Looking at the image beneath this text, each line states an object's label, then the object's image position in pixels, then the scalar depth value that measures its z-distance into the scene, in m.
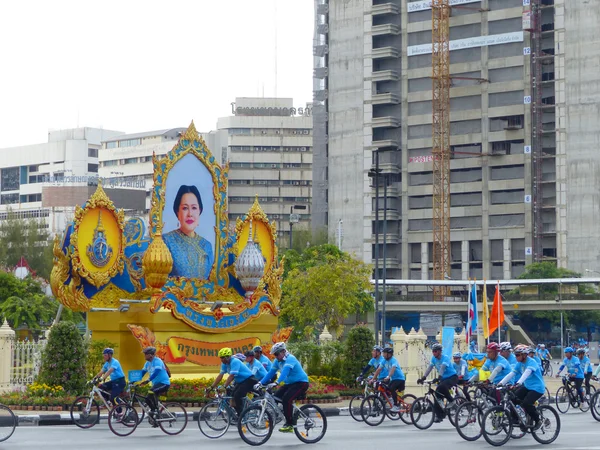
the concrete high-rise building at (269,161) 138.38
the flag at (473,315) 51.94
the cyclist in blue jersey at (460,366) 28.70
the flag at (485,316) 52.22
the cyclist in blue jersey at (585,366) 33.88
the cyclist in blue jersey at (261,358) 26.23
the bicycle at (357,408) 28.24
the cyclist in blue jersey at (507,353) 24.40
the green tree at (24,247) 100.31
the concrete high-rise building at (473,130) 103.50
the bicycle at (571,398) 32.25
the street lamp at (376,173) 49.98
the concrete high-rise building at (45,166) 152.12
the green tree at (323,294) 66.62
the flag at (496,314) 51.12
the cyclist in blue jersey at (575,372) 32.25
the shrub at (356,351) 36.94
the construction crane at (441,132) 107.88
